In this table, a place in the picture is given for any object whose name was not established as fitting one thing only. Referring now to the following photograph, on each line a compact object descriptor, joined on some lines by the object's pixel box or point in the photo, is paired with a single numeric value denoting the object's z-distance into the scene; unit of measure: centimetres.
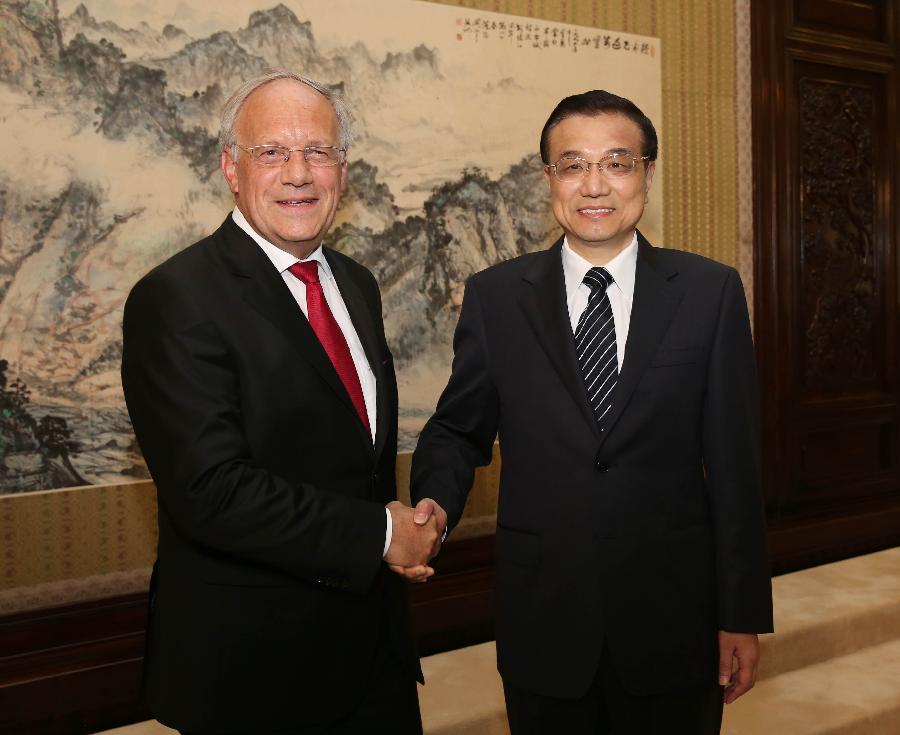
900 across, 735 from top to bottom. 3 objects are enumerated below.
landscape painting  301
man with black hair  171
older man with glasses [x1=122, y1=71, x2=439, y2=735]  153
